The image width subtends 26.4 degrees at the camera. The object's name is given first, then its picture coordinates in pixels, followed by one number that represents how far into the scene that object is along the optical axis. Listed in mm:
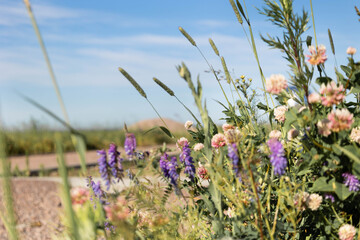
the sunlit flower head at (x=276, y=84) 902
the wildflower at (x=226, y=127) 1055
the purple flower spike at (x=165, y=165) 941
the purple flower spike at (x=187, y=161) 979
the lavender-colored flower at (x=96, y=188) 938
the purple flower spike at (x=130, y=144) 890
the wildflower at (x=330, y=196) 942
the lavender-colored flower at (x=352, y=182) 907
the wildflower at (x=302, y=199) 934
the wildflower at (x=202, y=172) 1098
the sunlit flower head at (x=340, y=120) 884
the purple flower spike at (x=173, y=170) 926
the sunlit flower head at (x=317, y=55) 938
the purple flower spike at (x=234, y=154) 871
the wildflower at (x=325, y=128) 896
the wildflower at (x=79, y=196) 825
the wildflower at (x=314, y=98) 896
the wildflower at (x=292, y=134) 952
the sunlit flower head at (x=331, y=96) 893
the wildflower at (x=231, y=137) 925
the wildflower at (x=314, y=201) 931
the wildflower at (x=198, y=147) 1037
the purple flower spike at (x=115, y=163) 869
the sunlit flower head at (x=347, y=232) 917
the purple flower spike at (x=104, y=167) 869
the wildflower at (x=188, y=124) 1148
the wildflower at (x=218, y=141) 1016
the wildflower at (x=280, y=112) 1053
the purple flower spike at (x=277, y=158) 882
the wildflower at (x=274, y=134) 986
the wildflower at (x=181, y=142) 1024
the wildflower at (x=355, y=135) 943
